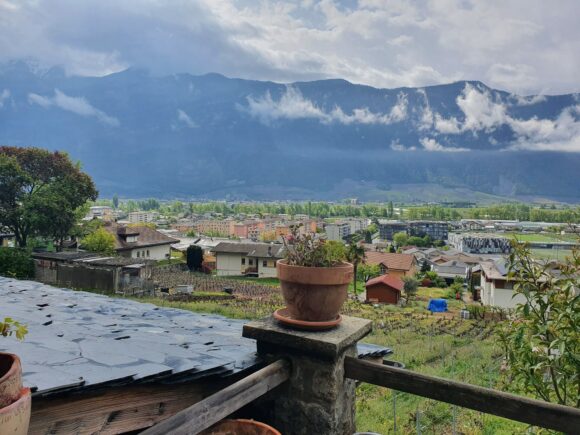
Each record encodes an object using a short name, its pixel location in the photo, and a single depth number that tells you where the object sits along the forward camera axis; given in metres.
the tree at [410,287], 42.66
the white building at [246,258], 51.09
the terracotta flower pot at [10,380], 1.32
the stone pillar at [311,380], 2.45
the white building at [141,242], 47.38
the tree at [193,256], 48.41
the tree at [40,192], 33.50
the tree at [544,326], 2.80
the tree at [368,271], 52.00
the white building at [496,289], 34.66
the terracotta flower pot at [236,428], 2.19
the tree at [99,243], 39.06
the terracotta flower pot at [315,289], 2.52
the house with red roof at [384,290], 39.91
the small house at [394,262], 53.62
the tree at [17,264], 23.94
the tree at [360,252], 35.73
